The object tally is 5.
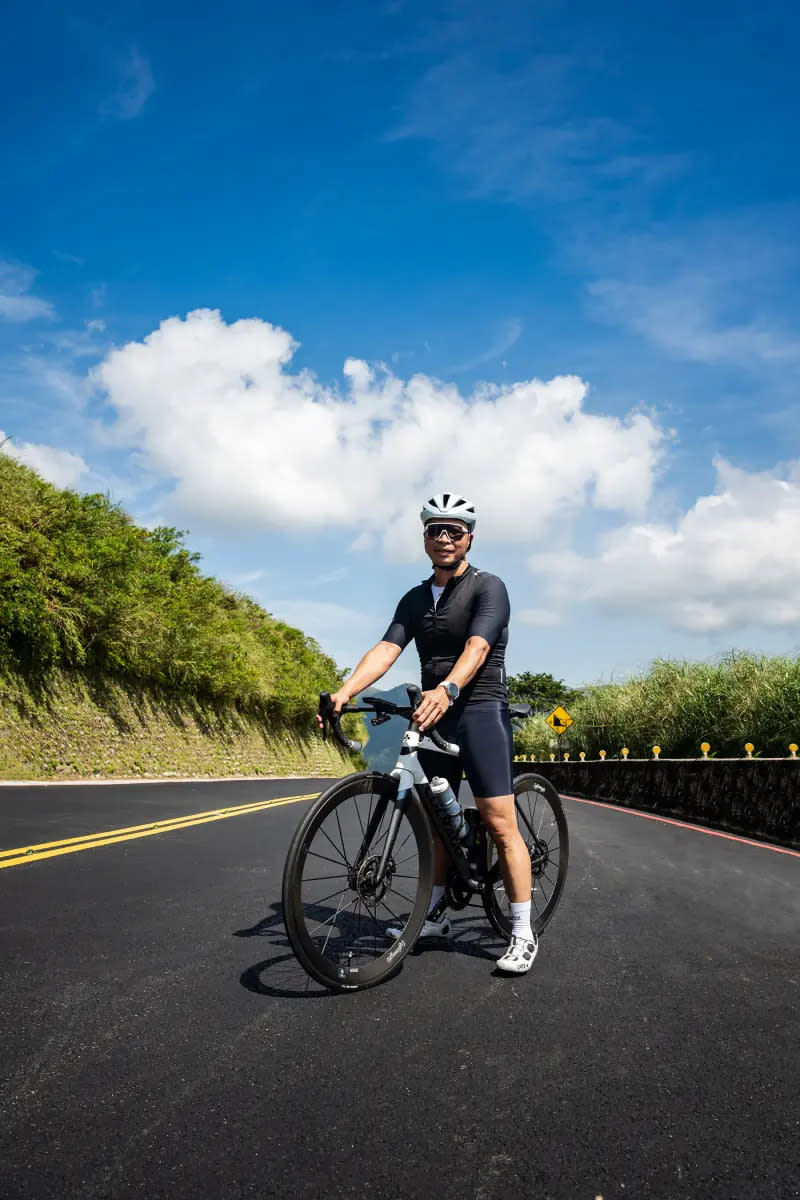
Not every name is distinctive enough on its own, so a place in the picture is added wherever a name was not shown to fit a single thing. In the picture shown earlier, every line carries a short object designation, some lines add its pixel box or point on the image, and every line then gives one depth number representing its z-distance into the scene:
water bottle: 3.93
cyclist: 4.03
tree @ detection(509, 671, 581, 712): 69.56
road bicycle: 3.38
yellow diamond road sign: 34.22
